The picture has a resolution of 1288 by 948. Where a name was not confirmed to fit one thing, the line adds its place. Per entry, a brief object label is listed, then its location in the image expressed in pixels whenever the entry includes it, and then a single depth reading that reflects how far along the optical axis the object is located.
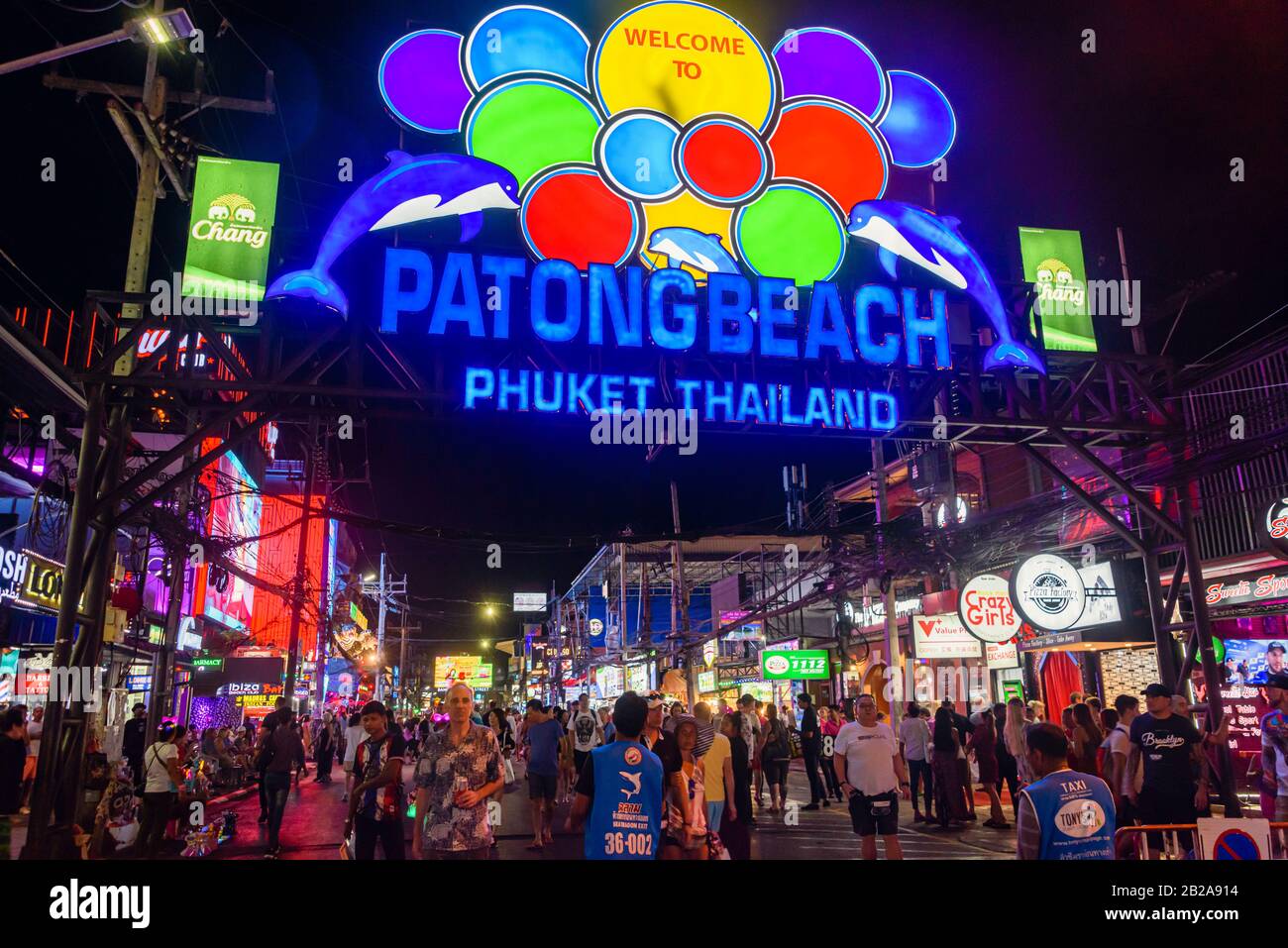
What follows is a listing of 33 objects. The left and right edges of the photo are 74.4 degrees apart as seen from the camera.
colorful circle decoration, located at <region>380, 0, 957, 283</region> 12.96
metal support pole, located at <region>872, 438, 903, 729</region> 18.73
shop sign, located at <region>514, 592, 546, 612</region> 93.25
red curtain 20.73
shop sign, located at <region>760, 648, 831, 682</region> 27.27
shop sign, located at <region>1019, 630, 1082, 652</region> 14.58
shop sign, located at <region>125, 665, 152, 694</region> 23.61
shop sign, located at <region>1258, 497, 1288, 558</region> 14.09
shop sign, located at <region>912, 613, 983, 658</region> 17.89
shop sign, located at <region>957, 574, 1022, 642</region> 16.03
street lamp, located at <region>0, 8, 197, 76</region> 8.66
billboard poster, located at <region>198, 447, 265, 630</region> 30.48
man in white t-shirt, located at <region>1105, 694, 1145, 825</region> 8.67
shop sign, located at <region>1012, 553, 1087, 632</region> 13.84
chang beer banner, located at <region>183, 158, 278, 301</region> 10.63
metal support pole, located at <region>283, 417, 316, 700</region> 22.88
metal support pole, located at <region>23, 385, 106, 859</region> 9.14
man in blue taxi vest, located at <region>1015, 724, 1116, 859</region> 4.88
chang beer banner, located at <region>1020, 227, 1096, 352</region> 12.78
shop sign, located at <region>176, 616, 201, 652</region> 26.27
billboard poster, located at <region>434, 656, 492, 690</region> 100.19
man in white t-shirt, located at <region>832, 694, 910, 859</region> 9.57
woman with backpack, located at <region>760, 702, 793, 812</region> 17.46
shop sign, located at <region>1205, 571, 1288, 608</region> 14.97
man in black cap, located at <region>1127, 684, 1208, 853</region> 7.98
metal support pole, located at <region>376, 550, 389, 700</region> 47.45
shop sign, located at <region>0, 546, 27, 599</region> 13.21
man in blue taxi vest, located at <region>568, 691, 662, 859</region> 5.66
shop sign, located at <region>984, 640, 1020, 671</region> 22.01
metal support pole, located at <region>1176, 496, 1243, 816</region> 11.14
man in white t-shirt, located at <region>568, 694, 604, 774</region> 17.47
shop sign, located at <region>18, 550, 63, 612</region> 14.24
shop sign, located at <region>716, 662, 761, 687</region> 36.97
